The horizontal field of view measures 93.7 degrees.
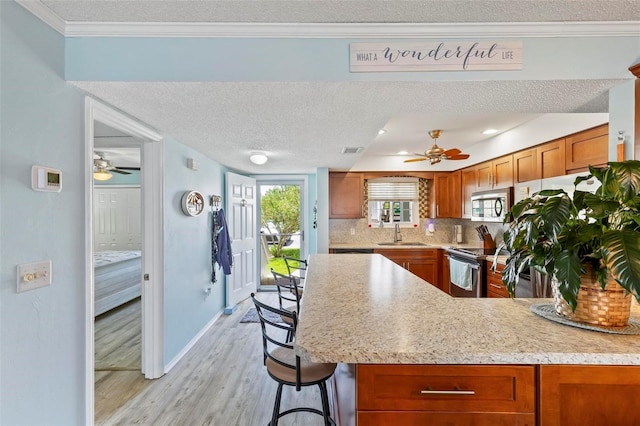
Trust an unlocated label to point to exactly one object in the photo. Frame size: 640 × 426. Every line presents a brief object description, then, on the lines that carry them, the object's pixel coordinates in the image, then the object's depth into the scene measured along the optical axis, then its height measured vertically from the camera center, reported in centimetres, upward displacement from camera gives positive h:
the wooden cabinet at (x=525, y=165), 303 +49
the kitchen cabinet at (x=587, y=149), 229 +51
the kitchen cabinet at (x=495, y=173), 346 +48
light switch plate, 132 -30
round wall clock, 295 +8
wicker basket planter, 114 -35
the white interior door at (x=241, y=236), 428 -38
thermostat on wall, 137 +15
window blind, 511 +38
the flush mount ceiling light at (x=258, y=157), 328 +59
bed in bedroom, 404 -100
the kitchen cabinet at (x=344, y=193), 493 +30
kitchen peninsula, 97 -53
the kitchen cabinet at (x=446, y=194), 480 +28
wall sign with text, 154 +80
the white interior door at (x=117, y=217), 581 -13
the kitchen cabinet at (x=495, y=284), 335 -84
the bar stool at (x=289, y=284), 234 -61
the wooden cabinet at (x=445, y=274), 439 -92
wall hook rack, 374 +12
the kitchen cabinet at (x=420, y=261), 454 -75
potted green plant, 98 -8
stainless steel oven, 367 -75
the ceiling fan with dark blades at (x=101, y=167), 372 +56
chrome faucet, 503 -40
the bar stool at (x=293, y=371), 144 -82
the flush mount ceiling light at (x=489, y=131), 342 +93
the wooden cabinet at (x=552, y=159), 269 +50
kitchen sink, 489 -53
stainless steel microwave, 342 +9
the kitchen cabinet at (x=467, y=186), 425 +37
